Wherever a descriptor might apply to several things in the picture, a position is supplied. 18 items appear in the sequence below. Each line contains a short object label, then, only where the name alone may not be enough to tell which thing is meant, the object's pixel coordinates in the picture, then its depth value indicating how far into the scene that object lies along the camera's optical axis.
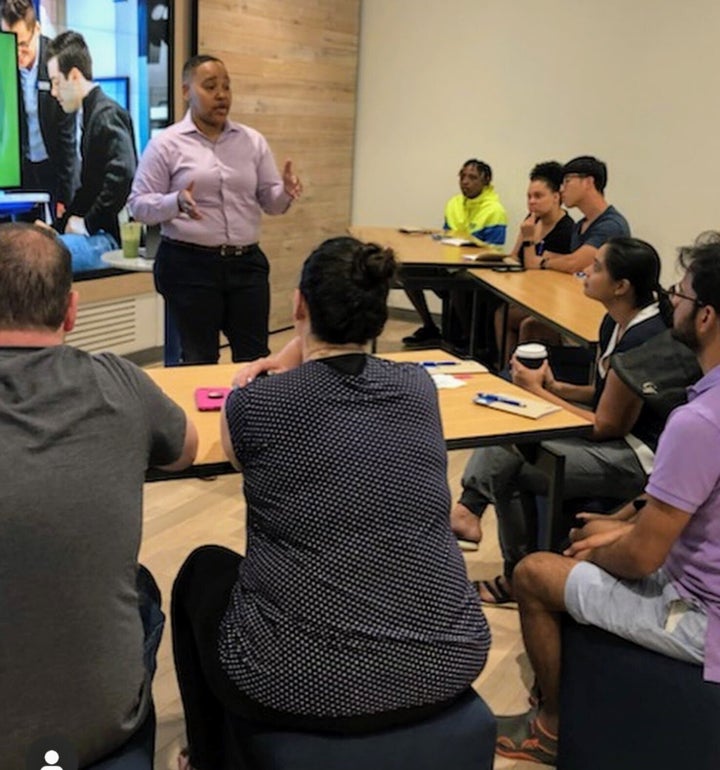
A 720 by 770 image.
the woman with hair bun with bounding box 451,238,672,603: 2.35
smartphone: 2.12
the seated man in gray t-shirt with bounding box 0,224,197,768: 1.18
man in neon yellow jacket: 5.82
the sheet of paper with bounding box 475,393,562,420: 2.22
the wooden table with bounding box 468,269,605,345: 3.32
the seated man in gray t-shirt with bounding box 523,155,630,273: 4.23
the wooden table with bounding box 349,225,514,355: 4.65
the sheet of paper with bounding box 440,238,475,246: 5.32
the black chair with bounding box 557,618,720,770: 1.66
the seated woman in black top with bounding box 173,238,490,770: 1.37
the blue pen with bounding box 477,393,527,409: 2.28
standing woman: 3.28
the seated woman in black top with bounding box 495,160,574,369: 4.76
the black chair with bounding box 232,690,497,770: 1.36
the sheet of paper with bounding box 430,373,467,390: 2.41
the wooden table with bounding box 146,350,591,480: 1.87
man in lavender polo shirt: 1.58
